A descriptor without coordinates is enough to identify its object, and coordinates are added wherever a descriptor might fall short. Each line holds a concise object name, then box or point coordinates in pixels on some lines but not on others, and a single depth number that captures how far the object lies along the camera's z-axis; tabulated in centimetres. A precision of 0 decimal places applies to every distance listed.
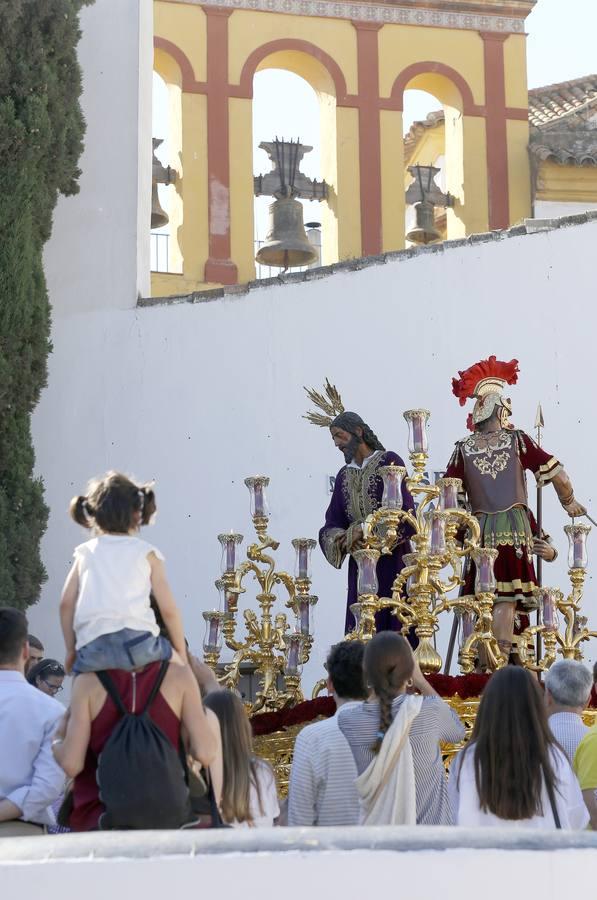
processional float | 1348
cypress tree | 1917
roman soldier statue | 1480
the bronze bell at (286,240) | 3008
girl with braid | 952
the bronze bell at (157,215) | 2941
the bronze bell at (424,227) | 3306
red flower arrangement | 1266
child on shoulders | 774
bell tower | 3187
